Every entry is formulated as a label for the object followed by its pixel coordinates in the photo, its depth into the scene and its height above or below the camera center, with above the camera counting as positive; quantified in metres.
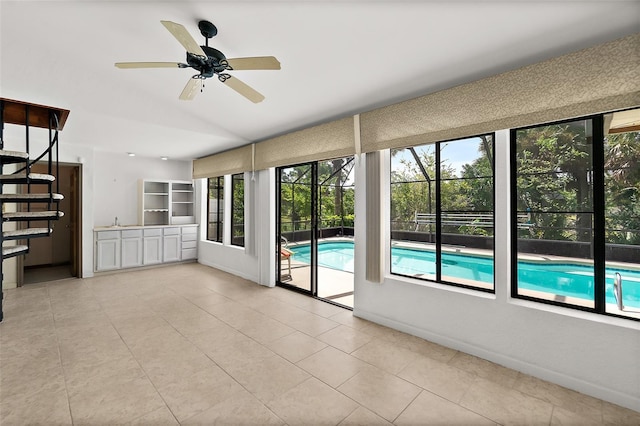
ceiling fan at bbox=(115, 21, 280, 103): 2.00 +1.22
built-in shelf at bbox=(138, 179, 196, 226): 6.56 +0.34
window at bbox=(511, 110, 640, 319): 2.19 +0.12
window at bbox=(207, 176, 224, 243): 6.65 +0.16
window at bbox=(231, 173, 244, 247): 6.00 +0.13
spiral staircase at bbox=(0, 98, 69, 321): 2.78 +0.40
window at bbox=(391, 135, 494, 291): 3.09 +0.18
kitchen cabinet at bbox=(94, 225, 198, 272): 5.71 -0.66
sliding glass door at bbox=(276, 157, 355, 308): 4.52 -0.45
